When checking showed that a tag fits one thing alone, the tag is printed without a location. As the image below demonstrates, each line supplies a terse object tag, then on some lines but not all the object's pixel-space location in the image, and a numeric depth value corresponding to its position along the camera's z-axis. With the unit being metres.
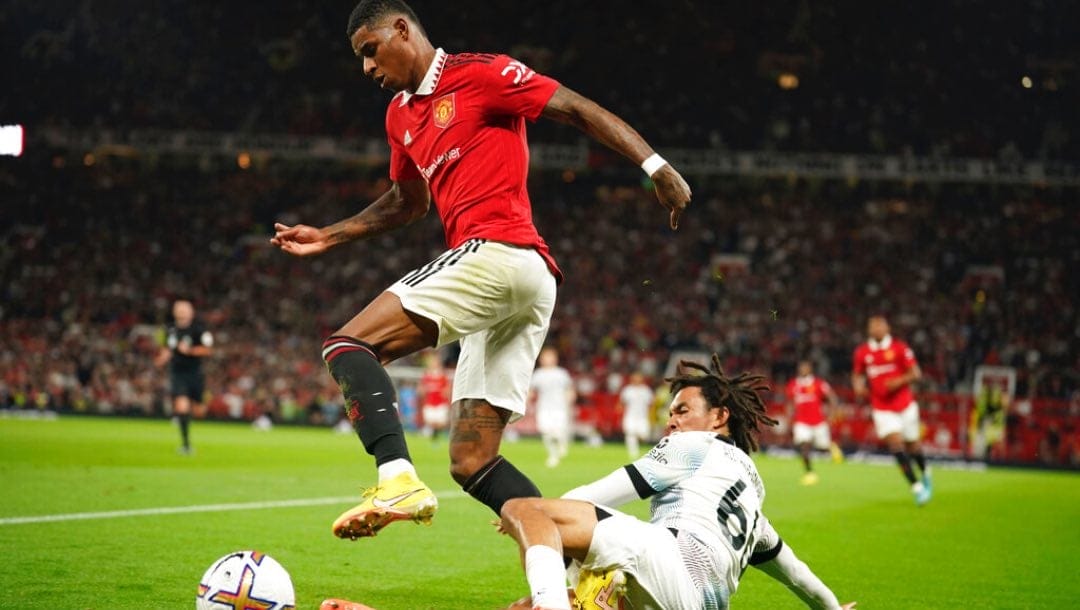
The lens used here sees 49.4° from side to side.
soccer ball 4.66
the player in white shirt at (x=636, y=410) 25.41
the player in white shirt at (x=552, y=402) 21.59
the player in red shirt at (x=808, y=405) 20.67
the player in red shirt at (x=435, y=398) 26.23
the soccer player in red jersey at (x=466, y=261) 4.56
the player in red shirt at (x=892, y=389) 16.08
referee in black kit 17.73
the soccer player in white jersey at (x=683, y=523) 4.37
